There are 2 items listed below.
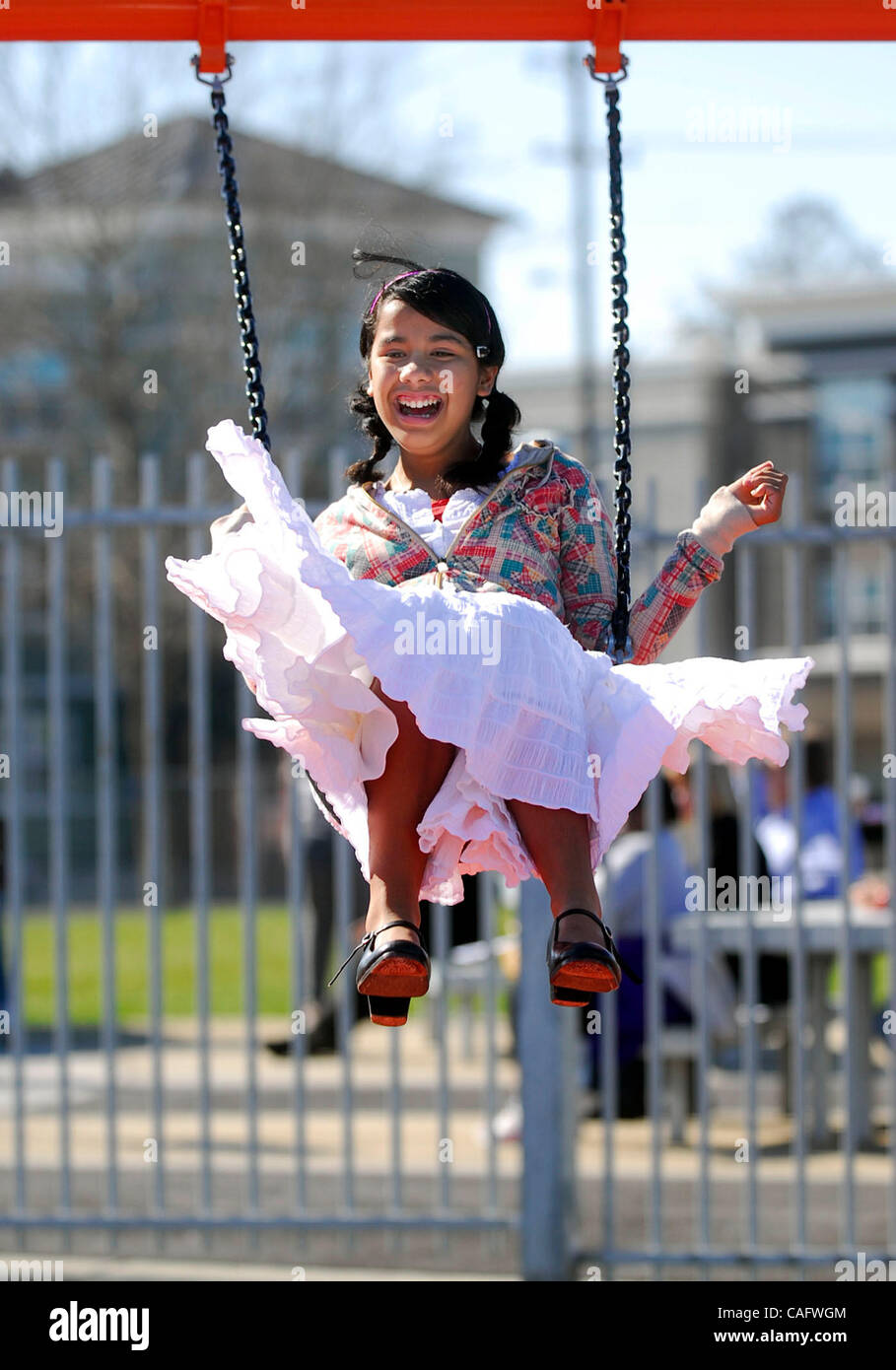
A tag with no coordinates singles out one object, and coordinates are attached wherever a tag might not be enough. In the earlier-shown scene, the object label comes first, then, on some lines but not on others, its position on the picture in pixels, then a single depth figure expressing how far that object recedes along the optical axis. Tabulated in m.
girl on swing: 5.05
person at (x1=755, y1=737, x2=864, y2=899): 13.80
